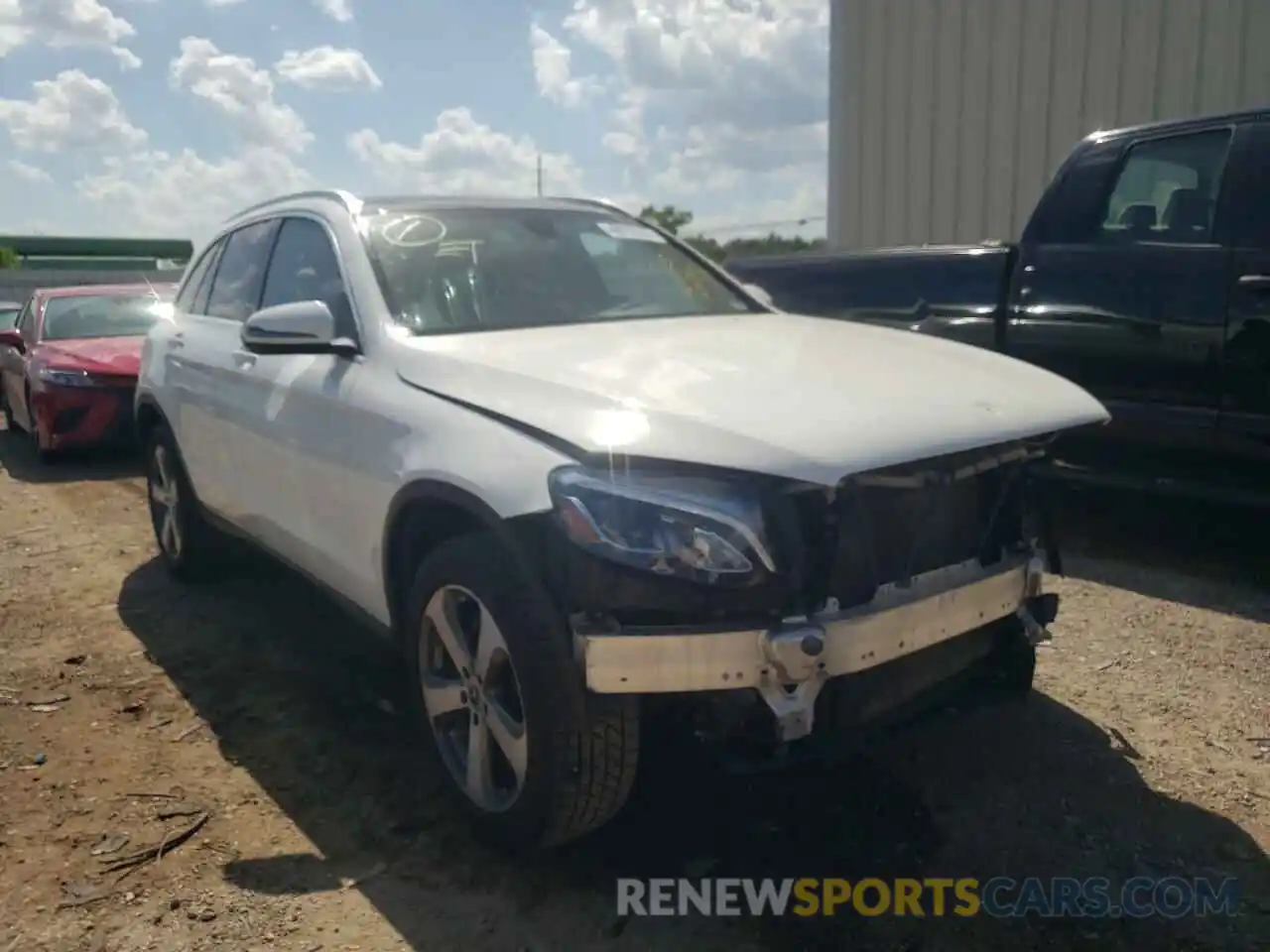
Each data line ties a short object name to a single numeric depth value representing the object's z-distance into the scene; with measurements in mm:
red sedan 8422
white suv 2299
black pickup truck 4414
